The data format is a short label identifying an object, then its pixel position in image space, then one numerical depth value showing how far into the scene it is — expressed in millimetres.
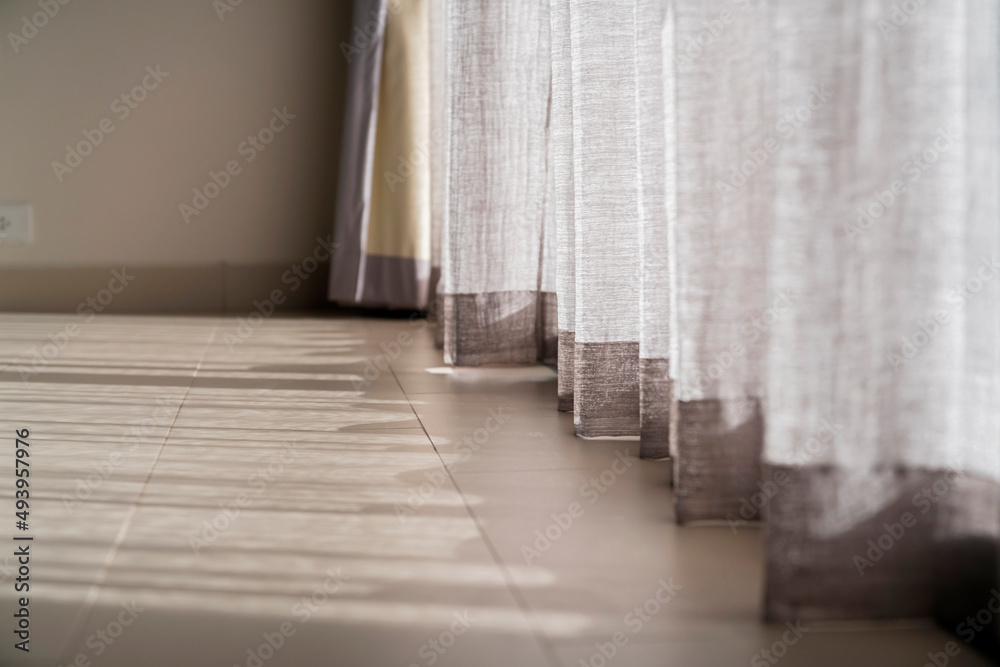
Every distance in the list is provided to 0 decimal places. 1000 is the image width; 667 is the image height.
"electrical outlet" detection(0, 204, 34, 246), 3217
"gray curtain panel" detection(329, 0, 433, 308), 2875
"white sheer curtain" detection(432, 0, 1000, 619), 644
